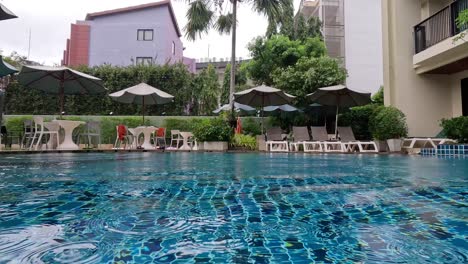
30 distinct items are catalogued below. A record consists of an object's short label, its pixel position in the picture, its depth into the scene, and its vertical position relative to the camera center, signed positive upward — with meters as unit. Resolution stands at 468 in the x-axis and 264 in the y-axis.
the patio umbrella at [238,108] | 14.80 +1.59
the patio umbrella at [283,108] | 14.17 +1.54
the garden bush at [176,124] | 16.45 +0.95
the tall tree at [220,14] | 14.56 +5.42
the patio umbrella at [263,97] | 12.80 +1.81
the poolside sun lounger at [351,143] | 11.87 +0.16
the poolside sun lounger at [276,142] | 12.34 +0.15
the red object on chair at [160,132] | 13.39 +0.47
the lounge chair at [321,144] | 12.13 +0.12
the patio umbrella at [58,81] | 10.73 +2.00
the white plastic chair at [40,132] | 10.47 +0.33
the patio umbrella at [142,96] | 12.75 +1.80
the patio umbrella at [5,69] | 9.13 +1.89
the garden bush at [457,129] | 9.77 +0.58
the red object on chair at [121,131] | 12.64 +0.46
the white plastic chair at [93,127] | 12.09 +0.55
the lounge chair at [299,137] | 12.47 +0.35
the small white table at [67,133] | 10.84 +0.31
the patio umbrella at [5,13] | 7.69 +2.80
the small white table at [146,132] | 12.41 +0.42
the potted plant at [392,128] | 11.62 +0.67
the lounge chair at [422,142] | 10.58 +0.22
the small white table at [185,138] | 13.36 +0.27
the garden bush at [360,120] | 14.28 +1.12
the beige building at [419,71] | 12.54 +2.77
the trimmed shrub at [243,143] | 12.68 +0.11
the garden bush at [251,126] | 15.88 +0.90
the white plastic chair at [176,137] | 13.77 +0.28
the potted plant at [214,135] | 12.17 +0.35
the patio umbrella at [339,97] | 12.54 +1.83
